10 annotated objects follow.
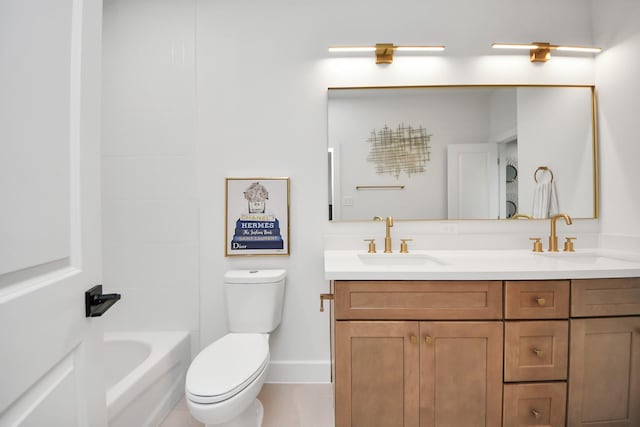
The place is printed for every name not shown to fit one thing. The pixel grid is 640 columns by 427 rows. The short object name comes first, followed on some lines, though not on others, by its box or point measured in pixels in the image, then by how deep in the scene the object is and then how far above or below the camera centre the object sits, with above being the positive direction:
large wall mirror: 1.90 +0.36
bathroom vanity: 1.29 -0.57
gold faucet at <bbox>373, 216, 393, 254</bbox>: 1.81 -0.15
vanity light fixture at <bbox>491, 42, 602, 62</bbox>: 1.87 +0.98
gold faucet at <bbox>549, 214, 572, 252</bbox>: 1.82 -0.16
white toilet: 1.23 -0.69
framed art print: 1.94 -0.05
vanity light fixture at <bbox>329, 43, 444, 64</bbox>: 1.86 +0.98
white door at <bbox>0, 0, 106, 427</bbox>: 0.50 +0.00
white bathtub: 1.38 -0.85
